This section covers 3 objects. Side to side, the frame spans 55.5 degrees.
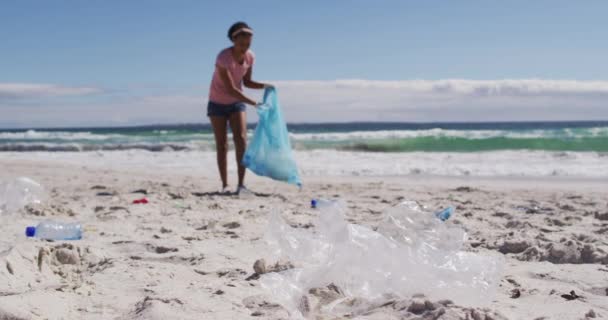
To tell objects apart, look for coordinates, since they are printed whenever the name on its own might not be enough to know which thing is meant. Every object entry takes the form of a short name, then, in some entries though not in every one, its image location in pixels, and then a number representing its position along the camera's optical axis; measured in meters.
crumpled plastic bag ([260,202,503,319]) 1.77
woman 4.69
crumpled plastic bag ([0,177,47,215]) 3.83
